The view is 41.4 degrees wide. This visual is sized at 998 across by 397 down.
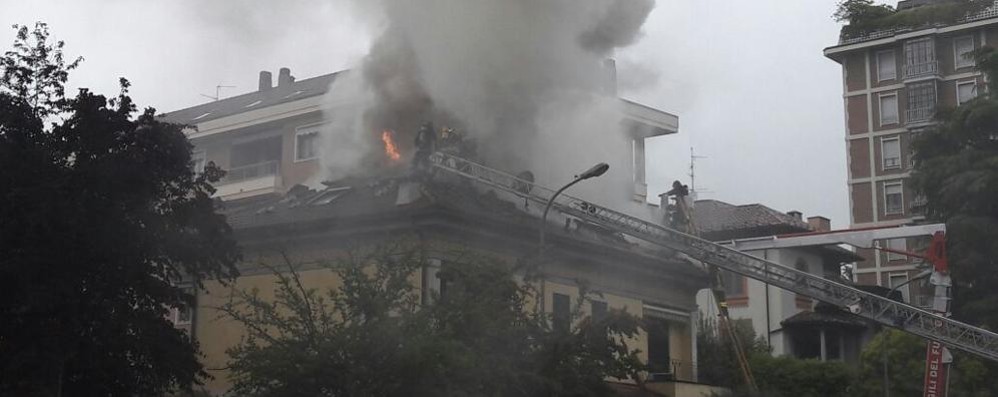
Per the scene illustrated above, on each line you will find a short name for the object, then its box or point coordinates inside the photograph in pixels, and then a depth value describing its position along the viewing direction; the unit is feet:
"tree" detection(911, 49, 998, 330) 124.47
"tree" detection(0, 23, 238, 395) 71.82
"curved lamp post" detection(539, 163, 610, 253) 86.38
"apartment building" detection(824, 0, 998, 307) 231.91
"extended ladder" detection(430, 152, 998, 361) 96.78
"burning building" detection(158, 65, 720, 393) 101.55
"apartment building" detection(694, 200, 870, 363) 184.96
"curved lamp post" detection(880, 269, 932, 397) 128.41
